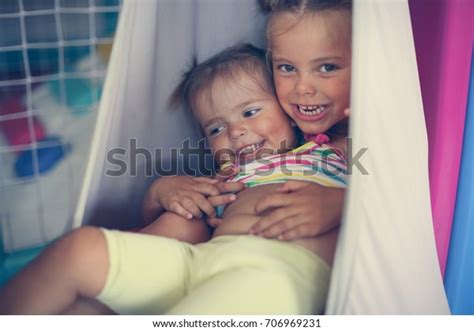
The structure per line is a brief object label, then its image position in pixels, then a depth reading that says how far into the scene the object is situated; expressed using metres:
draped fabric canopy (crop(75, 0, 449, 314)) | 0.54
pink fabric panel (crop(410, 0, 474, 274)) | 0.63
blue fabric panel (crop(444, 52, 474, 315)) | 0.66
